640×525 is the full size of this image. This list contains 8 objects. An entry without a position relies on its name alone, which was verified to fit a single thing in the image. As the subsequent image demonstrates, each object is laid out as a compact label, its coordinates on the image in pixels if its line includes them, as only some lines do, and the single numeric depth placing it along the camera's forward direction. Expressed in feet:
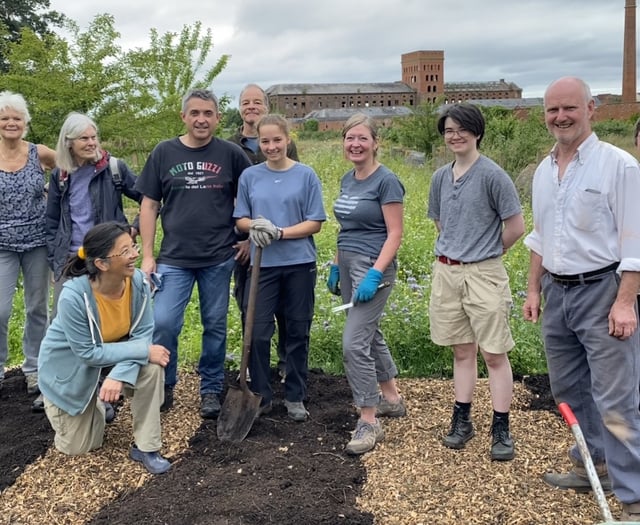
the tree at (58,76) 32.32
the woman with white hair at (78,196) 14.02
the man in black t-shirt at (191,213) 13.44
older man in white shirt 9.16
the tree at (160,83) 36.47
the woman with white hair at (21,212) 14.34
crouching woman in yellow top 11.51
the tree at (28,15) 80.48
